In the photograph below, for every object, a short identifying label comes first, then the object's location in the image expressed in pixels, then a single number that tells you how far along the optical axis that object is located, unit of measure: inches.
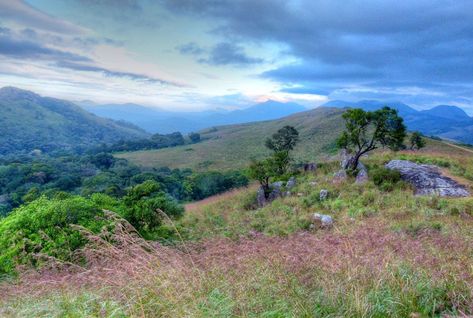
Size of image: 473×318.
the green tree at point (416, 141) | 1295.0
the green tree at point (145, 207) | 447.5
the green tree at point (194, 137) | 4621.1
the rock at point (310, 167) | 749.9
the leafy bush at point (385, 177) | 527.8
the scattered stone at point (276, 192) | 647.1
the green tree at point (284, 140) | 1191.6
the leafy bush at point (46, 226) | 291.7
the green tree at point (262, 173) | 688.4
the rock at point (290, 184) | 657.4
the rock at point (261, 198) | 646.3
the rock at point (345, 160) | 641.1
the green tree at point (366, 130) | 619.2
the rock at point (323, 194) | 532.3
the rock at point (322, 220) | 389.9
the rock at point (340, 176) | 595.4
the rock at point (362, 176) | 555.5
